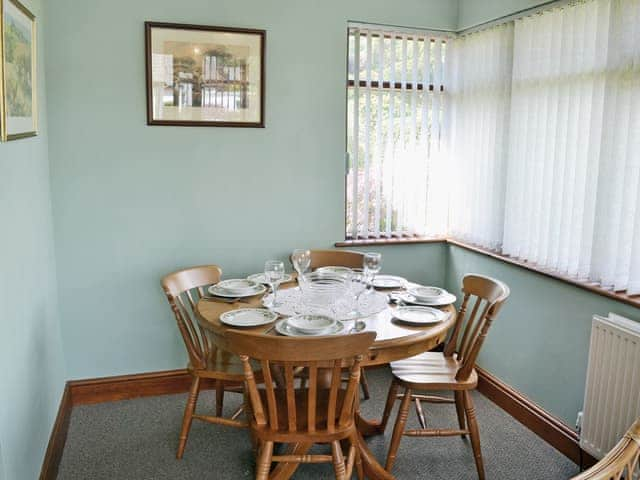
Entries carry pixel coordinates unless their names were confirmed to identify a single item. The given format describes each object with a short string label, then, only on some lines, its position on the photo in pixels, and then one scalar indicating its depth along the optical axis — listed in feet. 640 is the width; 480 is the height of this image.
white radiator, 7.68
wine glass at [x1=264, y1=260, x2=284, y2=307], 8.39
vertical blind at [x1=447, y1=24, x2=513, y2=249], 11.04
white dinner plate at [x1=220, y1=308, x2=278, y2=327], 7.62
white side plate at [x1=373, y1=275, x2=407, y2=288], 9.46
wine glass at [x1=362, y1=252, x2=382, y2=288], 8.66
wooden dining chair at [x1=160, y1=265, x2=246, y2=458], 8.77
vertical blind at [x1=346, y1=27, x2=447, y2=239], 12.00
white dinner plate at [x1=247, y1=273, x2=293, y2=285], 9.57
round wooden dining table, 7.17
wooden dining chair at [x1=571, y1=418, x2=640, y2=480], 3.87
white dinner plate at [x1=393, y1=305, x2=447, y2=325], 7.77
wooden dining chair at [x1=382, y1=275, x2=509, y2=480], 8.41
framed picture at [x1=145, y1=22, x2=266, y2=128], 10.59
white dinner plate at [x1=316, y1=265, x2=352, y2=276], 10.13
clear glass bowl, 8.27
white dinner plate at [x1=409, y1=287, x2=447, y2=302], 8.66
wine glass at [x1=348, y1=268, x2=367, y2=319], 8.07
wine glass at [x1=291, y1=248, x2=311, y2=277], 8.89
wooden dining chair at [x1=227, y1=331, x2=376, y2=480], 6.36
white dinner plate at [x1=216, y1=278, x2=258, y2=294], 8.98
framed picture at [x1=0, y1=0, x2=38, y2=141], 6.42
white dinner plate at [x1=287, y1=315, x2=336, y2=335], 7.17
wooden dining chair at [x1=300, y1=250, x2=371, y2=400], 11.19
